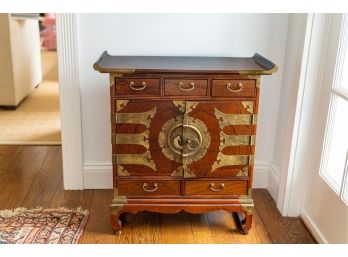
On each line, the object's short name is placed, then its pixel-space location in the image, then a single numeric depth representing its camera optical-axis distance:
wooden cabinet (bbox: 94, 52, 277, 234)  1.88
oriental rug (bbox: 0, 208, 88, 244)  2.02
